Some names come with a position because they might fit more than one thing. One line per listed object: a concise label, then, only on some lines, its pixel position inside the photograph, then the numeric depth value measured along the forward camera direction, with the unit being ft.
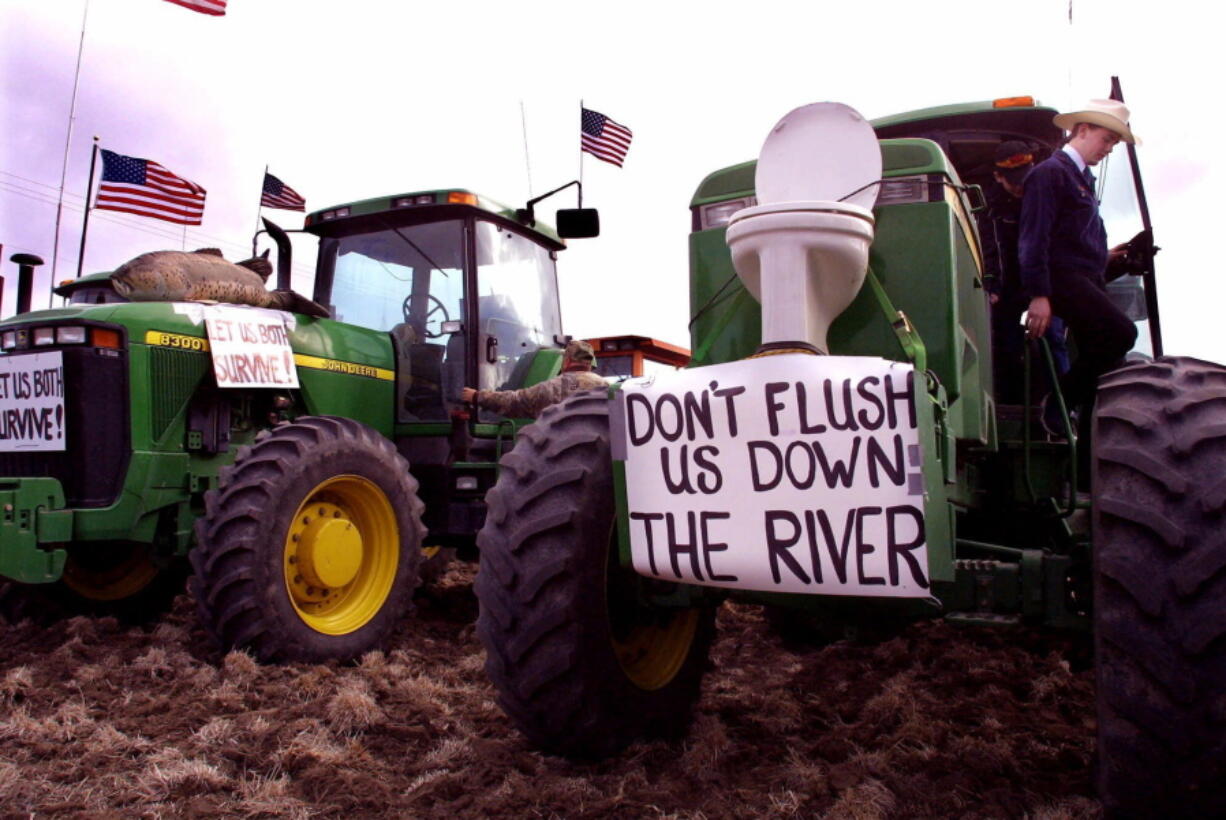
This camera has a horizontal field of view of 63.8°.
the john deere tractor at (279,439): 14.99
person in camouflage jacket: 19.85
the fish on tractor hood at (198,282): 17.42
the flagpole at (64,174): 38.77
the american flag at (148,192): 35.76
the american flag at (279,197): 32.83
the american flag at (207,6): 29.27
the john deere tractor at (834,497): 7.58
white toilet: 8.91
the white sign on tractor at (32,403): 16.22
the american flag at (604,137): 35.22
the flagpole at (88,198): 39.52
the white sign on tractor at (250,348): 17.37
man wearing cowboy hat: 12.02
